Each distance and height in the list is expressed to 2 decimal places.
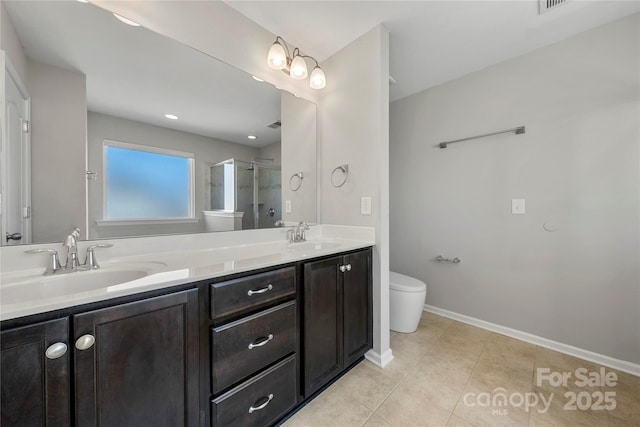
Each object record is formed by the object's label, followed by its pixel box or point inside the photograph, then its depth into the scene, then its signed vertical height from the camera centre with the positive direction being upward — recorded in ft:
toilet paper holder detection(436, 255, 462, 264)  7.48 -1.54
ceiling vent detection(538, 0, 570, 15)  4.82 +4.26
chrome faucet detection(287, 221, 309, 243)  5.95 -0.54
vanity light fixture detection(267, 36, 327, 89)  5.28 +3.49
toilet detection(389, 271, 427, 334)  6.44 -2.53
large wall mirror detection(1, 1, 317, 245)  3.20 +1.36
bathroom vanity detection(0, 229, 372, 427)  2.02 -1.55
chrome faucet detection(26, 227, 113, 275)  3.06 -0.63
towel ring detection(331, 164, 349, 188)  6.05 +0.99
